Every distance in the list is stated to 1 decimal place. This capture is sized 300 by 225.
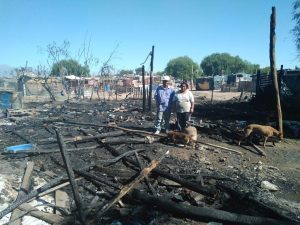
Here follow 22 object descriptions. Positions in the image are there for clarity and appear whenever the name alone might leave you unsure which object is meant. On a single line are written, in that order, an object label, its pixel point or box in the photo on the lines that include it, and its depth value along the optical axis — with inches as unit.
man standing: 301.3
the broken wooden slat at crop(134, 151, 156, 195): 150.8
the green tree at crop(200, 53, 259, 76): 2464.9
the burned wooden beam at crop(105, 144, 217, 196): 151.6
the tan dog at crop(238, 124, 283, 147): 274.6
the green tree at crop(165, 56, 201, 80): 2443.1
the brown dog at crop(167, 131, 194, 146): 260.3
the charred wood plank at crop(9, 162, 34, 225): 129.2
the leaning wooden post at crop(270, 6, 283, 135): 292.6
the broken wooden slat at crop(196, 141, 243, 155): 251.9
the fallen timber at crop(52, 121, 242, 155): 253.5
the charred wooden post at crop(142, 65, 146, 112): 476.0
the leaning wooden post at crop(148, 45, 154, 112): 451.3
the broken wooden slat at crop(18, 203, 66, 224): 129.6
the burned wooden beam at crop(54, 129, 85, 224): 118.2
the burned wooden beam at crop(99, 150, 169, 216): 128.5
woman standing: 286.6
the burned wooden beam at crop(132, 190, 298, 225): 119.9
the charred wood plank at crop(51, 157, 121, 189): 153.3
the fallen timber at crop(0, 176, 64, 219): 128.9
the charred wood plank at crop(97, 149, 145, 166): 193.7
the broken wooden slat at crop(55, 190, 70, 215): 146.1
